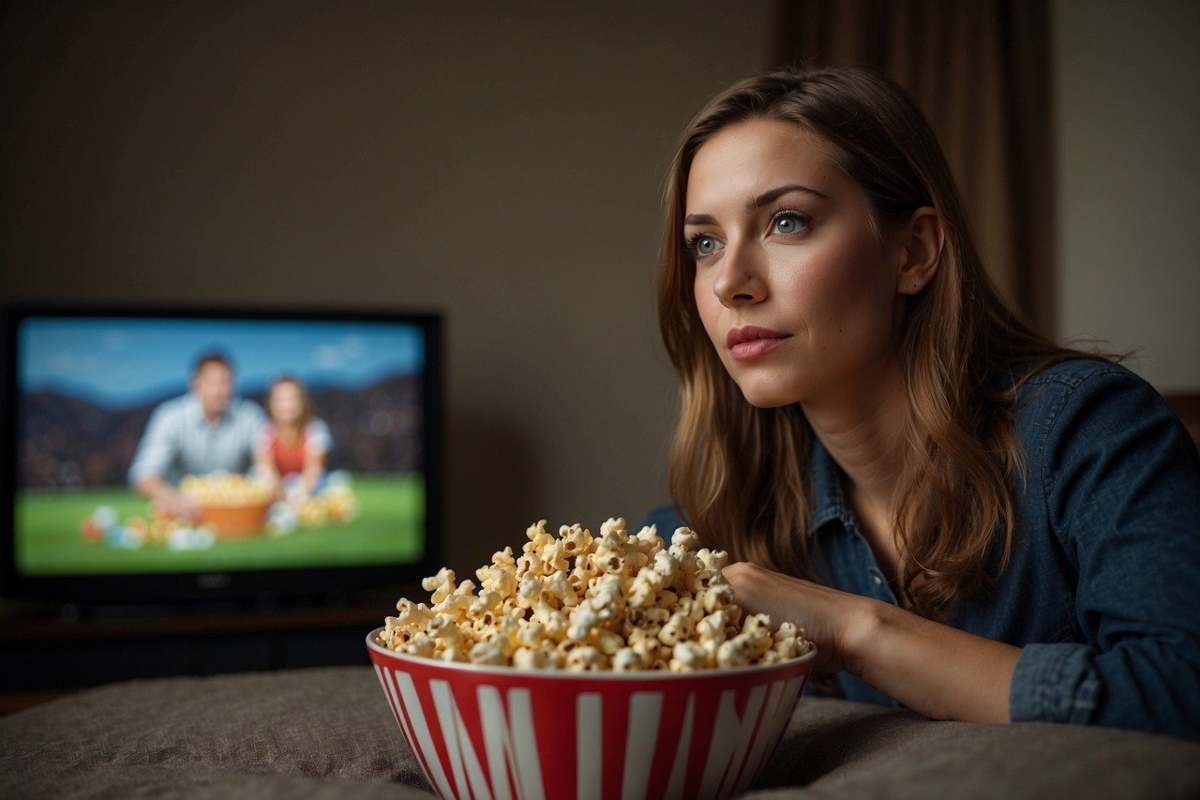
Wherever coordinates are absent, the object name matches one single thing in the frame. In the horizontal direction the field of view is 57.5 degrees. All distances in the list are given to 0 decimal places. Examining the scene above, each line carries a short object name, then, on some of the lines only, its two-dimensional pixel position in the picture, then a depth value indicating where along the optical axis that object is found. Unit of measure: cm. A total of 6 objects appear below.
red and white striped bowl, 61
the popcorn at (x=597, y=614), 65
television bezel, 275
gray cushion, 53
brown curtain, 347
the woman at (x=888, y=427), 86
